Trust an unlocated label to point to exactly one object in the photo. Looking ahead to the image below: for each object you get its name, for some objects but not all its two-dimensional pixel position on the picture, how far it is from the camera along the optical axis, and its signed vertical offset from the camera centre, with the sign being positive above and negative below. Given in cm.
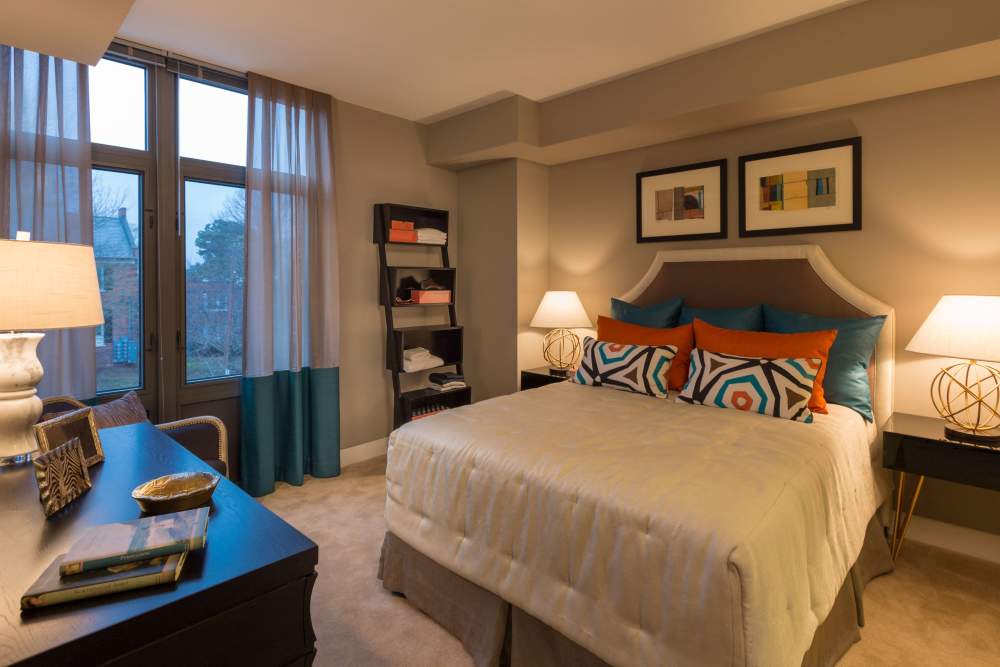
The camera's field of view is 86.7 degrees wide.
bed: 136 -65
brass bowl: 118 -39
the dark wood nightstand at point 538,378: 377 -41
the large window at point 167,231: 288 +54
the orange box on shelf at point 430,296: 402 +20
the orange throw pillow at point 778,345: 250 -12
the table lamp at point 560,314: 377 +5
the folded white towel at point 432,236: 405 +67
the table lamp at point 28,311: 141 +4
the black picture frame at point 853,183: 285 +75
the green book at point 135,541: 92 -40
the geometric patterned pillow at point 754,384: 232 -29
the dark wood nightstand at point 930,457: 213 -58
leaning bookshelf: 390 +10
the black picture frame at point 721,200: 336 +79
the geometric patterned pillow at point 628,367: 283 -26
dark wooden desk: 82 -47
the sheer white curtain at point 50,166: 247 +76
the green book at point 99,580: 86 -44
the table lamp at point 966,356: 219 -16
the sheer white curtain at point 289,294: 330 +19
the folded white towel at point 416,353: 397 -23
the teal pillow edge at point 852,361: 256 -20
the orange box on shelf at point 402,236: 387 +64
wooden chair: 238 -51
